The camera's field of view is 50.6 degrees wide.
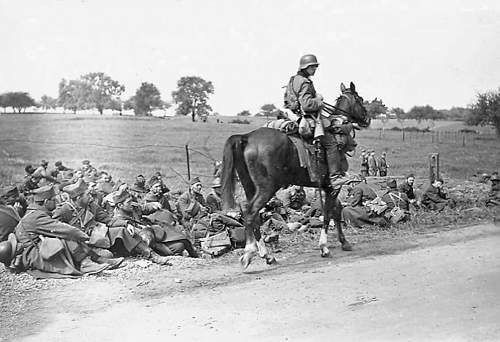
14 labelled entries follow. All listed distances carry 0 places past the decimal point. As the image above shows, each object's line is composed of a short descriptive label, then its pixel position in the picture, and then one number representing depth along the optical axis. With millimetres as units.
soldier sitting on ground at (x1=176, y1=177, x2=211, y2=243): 8266
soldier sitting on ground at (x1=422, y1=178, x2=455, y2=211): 11211
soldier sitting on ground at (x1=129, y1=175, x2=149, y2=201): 10419
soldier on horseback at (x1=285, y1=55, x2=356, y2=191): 7082
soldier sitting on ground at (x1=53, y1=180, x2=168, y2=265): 6570
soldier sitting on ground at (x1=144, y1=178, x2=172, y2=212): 8665
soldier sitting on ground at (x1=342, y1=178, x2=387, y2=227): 9344
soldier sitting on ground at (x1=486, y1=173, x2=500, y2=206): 11266
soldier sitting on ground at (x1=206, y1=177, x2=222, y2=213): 9975
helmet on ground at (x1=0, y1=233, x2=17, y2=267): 6039
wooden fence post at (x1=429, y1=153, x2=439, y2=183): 13594
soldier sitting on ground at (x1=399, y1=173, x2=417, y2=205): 11289
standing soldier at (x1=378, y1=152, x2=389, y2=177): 14070
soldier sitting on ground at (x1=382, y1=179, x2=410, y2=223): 9594
